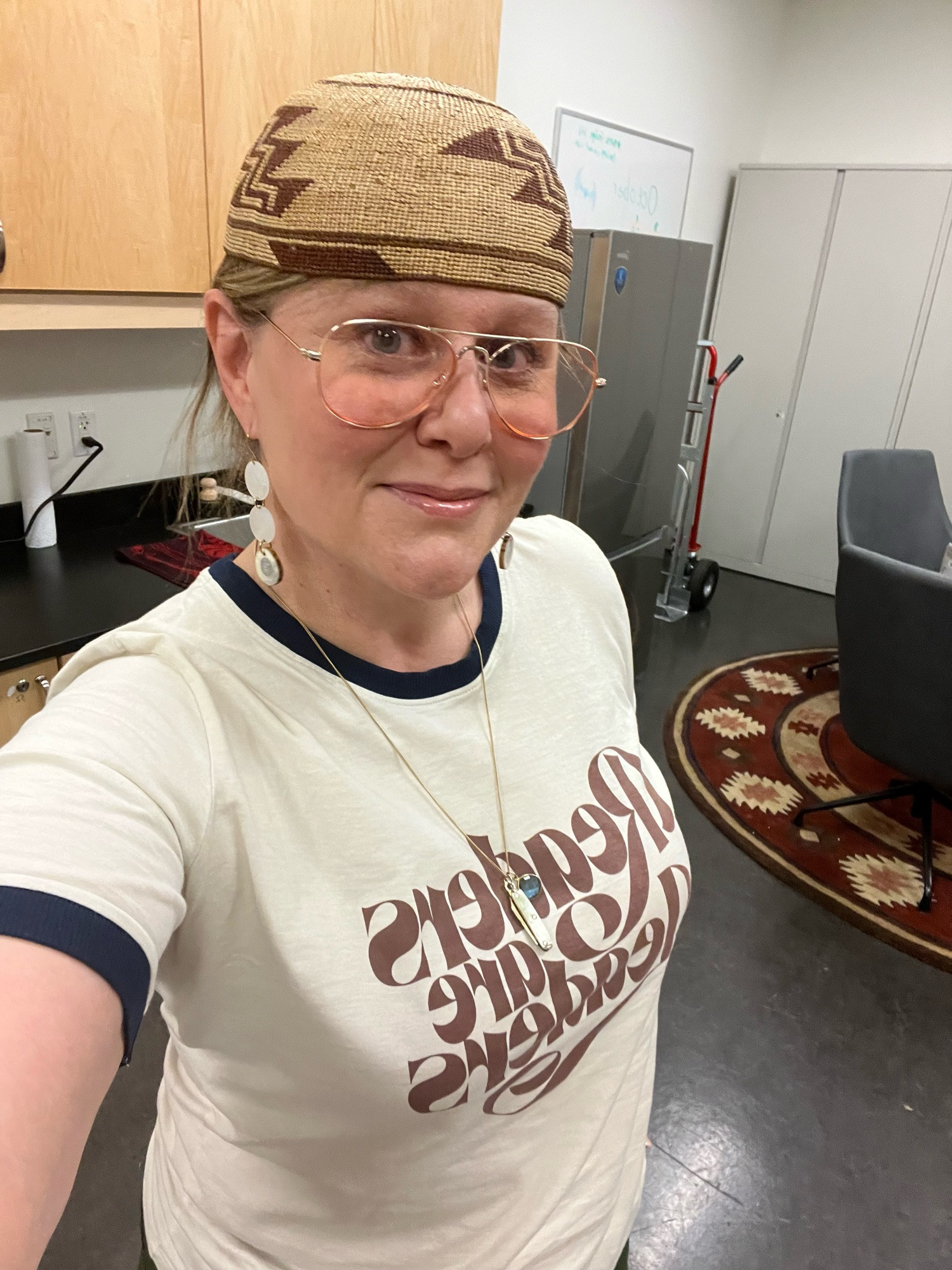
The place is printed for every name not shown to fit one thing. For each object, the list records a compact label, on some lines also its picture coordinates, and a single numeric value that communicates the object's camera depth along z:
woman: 0.49
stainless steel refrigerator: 2.52
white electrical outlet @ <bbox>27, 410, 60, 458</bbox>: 1.92
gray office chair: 1.92
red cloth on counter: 1.85
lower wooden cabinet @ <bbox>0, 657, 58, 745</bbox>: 1.44
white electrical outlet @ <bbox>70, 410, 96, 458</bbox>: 2.01
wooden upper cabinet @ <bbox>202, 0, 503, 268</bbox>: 1.51
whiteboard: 3.09
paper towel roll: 1.86
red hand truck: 3.85
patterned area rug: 2.22
